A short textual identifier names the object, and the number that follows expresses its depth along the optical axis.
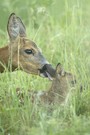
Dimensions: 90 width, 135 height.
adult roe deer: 17.19
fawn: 15.45
